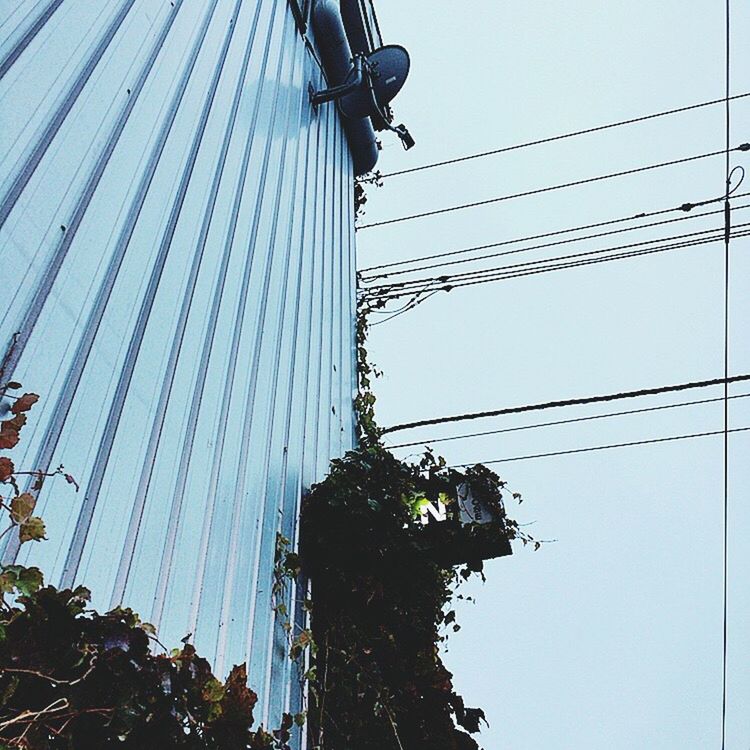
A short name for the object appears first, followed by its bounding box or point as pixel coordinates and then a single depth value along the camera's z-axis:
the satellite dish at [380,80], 6.29
